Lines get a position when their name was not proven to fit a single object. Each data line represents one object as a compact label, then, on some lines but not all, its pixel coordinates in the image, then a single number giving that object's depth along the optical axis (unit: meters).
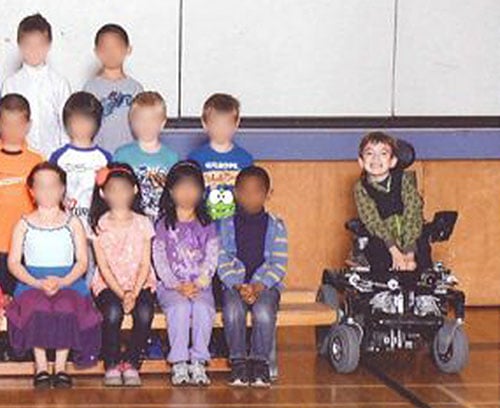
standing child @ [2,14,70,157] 7.65
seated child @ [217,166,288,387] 7.14
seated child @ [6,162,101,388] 6.91
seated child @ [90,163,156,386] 7.04
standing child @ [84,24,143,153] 7.67
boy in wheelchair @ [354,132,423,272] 7.59
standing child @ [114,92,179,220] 7.39
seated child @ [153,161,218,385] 7.10
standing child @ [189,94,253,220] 7.50
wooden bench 7.14
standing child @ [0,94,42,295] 7.21
